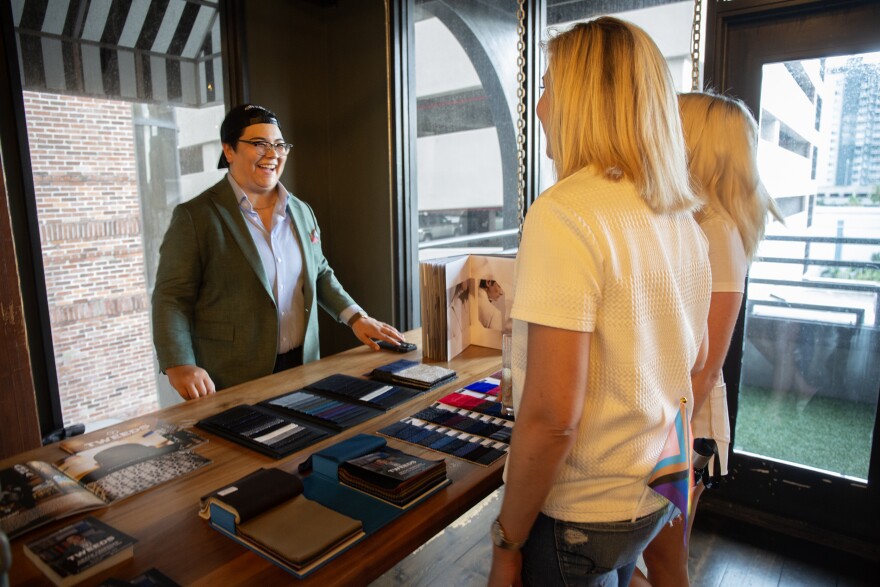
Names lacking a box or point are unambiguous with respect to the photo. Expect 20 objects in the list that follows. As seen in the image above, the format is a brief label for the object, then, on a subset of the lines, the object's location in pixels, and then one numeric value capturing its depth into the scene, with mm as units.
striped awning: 2588
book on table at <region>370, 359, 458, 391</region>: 1757
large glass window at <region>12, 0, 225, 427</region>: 2654
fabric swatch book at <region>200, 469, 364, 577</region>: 930
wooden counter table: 917
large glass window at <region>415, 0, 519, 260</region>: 3281
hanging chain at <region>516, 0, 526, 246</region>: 2241
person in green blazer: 2039
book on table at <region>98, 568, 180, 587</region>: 864
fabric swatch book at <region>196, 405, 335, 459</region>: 1348
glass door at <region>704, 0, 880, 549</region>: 2309
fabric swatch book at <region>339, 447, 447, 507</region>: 1110
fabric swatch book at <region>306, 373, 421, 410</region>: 1637
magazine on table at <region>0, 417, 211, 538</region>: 1066
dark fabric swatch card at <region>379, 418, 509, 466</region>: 1315
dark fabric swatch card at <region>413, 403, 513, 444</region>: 1422
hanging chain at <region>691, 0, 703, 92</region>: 1823
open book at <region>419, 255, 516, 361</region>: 1952
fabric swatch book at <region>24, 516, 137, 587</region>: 883
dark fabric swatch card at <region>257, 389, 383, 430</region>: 1493
